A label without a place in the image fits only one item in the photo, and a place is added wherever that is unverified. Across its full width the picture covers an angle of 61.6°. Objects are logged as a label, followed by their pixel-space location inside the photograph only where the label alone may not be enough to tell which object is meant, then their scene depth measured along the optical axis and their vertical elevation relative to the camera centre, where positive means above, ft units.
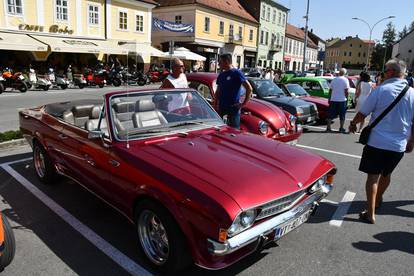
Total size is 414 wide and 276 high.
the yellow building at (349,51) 399.61 +29.33
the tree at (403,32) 397.39 +52.68
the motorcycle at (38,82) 64.54 -3.04
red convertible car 8.58 -2.97
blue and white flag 114.93 +14.99
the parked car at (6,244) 9.23 -4.81
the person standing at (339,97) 32.76 -1.91
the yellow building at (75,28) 75.05 +9.78
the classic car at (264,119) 21.75 -2.89
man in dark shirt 19.49 -0.96
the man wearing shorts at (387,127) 12.84 -1.81
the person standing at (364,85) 34.73 -0.79
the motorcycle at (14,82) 59.36 -2.92
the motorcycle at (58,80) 68.66 -2.82
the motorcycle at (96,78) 74.90 -2.29
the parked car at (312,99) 37.37 -2.58
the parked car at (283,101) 30.60 -2.36
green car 45.11 -1.24
